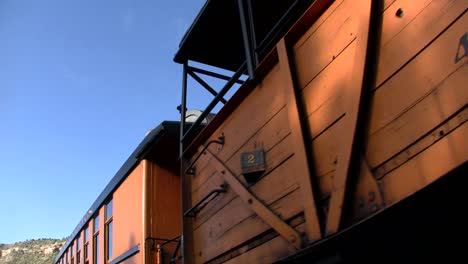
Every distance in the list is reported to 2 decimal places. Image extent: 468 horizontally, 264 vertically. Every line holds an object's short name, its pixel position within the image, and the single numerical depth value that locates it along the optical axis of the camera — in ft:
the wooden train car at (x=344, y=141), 7.23
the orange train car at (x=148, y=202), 22.63
